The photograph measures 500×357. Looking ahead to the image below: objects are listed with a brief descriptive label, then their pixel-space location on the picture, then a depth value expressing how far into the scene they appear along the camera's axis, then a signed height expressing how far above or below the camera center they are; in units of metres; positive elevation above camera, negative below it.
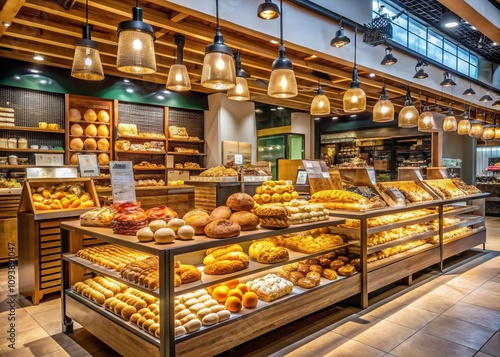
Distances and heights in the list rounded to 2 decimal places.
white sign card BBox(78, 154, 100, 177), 4.86 +0.06
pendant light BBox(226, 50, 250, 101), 3.98 +0.91
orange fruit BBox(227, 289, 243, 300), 2.73 -0.98
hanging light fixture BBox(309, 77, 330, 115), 4.46 +0.83
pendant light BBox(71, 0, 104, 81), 2.71 +0.88
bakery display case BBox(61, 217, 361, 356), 2.14 -1.08
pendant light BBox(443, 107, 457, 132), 6.50 +0.87
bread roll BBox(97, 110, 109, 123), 7.12 +1.10
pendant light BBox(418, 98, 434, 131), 5.70 +0.81
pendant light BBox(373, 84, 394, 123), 4.75 +0.81
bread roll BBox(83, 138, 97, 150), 6.88 +0.52
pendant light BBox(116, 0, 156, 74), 2.22 +0.81
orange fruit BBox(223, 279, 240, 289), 2.92 -0.97
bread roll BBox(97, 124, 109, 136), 7.06 +0.82
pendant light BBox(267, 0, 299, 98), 3.05 +0.82
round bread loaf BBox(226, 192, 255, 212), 2.92 -0.28
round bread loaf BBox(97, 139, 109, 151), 7.04 +0.52
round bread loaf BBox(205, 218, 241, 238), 2.46 -0.43
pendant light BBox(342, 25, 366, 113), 4.16 +0.85
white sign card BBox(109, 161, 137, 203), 3.54 -0.12
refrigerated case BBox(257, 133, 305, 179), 10.83 +0.73
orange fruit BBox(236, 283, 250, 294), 2.84 -0.97
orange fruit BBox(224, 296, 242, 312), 2.60 -1.02
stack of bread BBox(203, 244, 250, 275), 2.63 -0.73
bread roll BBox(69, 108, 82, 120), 6.76 +1.10
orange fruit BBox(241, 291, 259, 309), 2.68 -1.02
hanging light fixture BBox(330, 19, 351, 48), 4.81 +1.81
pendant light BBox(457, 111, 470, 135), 7.59 +0.95
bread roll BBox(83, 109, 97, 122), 6.93 +1.11
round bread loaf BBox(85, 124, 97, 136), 6.92 +0.80
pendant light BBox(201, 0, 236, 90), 2.54 +0.78
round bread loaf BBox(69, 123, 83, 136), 6.76 +0.79
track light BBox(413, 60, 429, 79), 6.29 +1.73
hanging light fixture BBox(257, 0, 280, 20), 3.44 +1.59
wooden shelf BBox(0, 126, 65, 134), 5.94 +0.74
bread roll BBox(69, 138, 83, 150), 6.72 +0.51
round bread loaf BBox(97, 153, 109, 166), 7.05 +0.23
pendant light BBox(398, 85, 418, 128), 5.19 +0.80
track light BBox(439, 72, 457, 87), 6.76 +1.70
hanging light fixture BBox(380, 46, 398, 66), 5.63 +1.80
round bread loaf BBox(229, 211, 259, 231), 2.75 -0.40
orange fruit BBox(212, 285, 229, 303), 2.72 -0.99
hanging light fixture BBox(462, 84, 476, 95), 7.63 +1.72
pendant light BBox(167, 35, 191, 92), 3.64 +0.97
